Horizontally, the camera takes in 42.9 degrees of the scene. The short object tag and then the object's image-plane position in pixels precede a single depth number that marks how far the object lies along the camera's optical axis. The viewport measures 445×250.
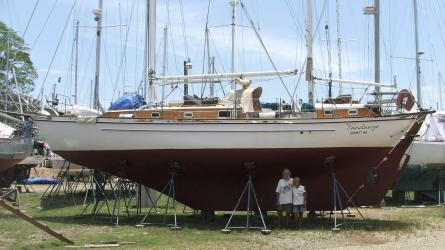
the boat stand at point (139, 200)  19.64
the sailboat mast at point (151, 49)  18.56
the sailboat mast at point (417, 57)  36.06
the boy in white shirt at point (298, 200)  15.30
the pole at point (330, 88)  17.56
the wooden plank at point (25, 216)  11.13
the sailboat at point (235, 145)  15.76
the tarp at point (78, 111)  17.40
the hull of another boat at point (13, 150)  25.02
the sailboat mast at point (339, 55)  38.20
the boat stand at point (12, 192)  16.49
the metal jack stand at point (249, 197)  14.95
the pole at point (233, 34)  32.54
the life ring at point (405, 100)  16.16
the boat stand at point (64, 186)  25.31
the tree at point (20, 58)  52.25
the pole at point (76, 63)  34.01
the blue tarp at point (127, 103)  18.14
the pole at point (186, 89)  19.04
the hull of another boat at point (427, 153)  22.77
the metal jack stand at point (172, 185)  16.47
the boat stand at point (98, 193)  18.81
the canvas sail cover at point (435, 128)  24.80
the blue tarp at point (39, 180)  36.66
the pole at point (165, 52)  34.49
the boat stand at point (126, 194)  16.94
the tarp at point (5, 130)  33.64
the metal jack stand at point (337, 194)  15.60
